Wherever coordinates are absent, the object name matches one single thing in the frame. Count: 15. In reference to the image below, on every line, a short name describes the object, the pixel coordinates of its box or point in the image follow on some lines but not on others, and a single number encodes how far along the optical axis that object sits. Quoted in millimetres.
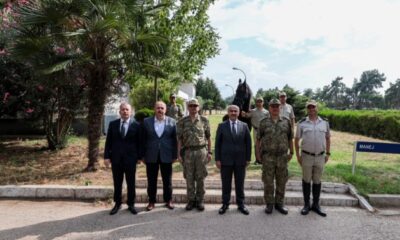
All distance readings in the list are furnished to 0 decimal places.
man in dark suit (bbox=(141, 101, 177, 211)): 5394
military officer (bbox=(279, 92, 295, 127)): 7902
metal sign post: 6914
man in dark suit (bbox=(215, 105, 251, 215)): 5375
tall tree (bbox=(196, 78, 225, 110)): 74844
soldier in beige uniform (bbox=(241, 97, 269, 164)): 7930
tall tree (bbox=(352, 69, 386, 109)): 108888
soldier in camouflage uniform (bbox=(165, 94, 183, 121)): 9719
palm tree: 6691
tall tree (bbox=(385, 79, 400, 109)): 89562
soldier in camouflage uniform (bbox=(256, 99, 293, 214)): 5328
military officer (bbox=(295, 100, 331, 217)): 5379
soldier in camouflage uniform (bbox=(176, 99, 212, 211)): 5395
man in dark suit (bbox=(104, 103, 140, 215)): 5297
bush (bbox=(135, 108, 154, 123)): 16712
